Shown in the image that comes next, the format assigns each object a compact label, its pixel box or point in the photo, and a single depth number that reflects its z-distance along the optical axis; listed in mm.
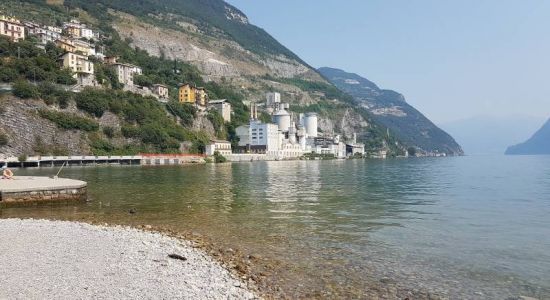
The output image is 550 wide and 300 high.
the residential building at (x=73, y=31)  164125
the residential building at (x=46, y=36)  136488
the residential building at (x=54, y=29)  149988
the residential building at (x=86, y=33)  169250
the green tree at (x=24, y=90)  94000
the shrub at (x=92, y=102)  107188
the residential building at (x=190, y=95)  164500
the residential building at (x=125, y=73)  140550
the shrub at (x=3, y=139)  84938
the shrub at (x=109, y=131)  109756
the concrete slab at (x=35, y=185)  27938
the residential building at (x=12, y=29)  120875
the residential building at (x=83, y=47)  141038
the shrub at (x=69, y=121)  96375
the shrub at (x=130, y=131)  113812
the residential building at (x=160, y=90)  149938
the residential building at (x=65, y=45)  133125
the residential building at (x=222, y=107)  175712
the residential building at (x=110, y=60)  142800
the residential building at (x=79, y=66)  121250
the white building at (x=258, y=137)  173375
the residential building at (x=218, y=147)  134750
